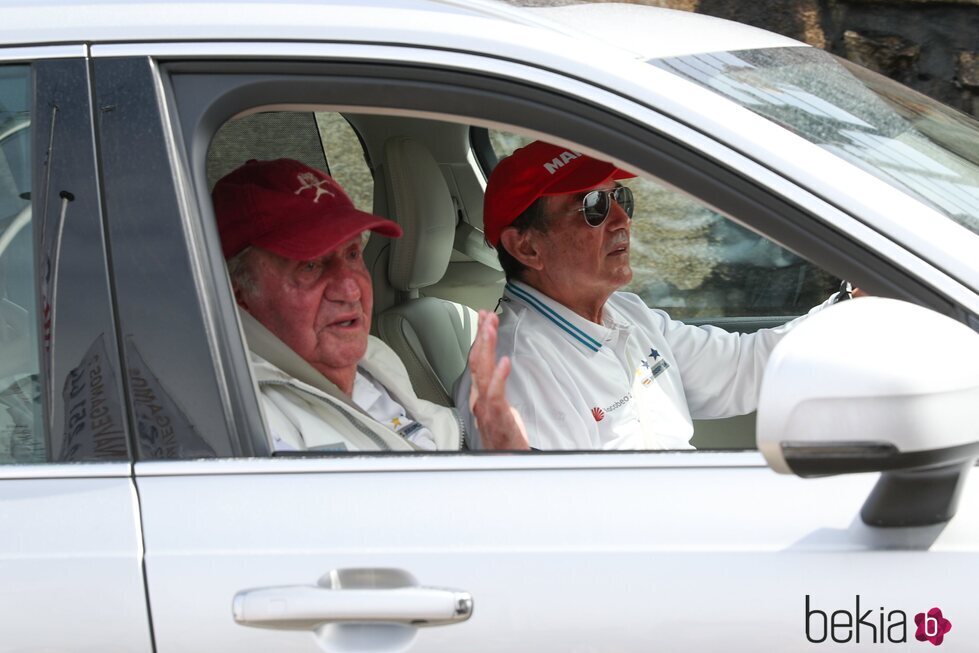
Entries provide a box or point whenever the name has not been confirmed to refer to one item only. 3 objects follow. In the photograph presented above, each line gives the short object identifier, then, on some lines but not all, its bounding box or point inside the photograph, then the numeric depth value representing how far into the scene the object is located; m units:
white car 2.99
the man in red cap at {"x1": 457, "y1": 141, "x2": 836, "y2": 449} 4.92
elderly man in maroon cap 4.34
